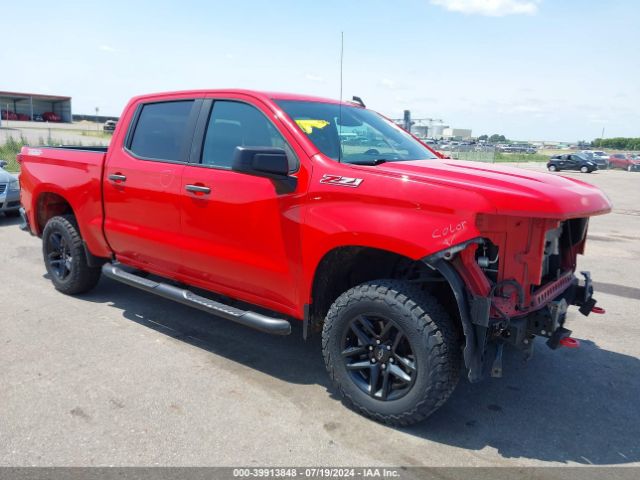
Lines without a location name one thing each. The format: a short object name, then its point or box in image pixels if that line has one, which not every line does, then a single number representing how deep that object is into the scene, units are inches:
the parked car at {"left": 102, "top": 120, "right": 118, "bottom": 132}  1593.1
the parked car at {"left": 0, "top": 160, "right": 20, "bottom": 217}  380.5
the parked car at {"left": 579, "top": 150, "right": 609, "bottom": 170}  1686.3
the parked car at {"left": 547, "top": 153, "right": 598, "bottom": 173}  1524.4
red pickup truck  120.6
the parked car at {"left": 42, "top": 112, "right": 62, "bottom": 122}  3036.4
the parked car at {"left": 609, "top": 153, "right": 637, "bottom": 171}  1726.1
